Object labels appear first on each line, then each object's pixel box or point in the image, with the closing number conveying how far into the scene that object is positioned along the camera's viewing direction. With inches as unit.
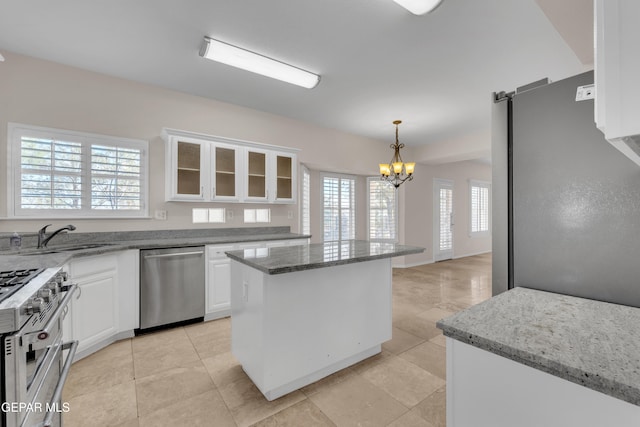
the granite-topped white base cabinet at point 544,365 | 23.3
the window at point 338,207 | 216.7
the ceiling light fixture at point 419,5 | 70.4
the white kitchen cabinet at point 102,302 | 87.7
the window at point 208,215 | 141.6
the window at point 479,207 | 307.4
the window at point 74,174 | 104.0
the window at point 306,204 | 183.2
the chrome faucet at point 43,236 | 96.4
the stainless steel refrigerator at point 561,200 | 37.9
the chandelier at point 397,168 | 158.2
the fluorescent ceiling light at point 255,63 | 95.8
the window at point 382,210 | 237.1
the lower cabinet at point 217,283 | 121.9
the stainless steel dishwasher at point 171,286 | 108.7
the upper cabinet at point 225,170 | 126.3
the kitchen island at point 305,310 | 68.6
